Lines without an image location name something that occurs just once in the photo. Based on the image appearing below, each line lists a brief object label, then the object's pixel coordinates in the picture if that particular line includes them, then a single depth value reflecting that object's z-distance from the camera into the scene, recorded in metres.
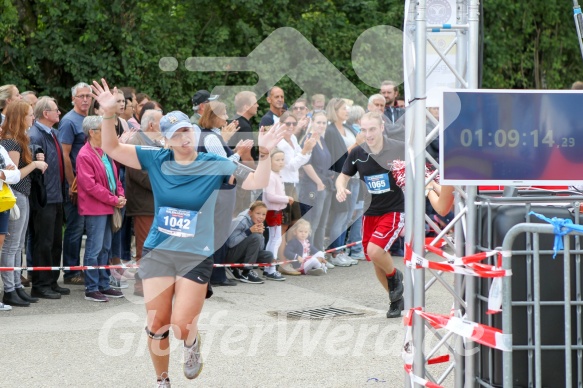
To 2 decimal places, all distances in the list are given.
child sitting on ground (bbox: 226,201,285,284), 20.80
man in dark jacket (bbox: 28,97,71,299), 18.20
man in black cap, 20.25
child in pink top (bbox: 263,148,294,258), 21.61
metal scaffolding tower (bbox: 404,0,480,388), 10.27
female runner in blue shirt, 12.15
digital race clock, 9.59
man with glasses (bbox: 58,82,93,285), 18.94
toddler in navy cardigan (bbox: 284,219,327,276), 22.25
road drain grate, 17.28
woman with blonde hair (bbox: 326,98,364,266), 23.83
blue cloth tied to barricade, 8.38
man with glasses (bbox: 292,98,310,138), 23.62
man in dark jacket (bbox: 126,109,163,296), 19.42
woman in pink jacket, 18.06
